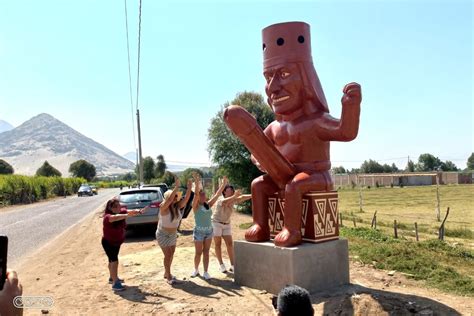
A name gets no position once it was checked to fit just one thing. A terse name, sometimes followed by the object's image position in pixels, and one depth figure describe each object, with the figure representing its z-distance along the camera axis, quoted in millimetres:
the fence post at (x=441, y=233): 11125
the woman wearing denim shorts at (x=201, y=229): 7352
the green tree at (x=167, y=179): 45938
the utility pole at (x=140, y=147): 24300
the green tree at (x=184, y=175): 42406
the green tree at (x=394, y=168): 103312
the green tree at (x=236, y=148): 21467
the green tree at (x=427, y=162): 97875
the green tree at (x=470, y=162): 107650
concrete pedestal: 5941
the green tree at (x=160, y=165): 60531
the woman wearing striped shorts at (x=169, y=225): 7027
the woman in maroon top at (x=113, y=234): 6895
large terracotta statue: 6199
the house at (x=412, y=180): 57469
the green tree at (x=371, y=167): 96994
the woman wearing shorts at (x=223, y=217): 7652
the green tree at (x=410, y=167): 91544
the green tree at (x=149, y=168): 56412
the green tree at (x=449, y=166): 102475
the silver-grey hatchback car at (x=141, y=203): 13320
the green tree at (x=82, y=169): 100562
